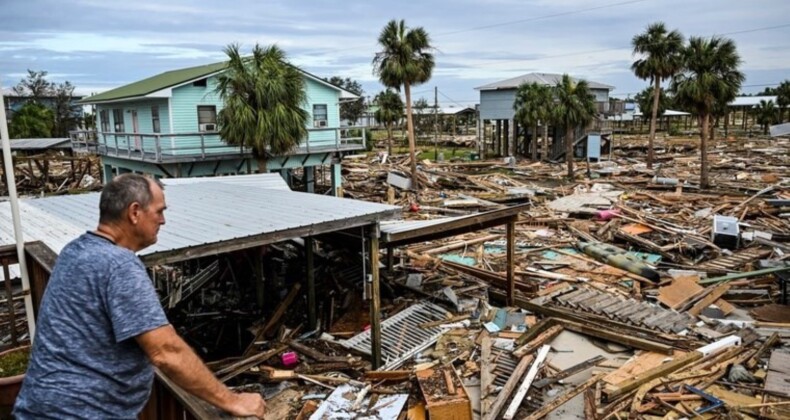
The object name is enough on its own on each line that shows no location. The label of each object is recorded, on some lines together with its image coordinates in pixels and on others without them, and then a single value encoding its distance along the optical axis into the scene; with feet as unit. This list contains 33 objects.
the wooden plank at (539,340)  31.64
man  7.29
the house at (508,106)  146.30
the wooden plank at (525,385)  25.42
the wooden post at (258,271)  37.93
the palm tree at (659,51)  119.14
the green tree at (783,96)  196.03
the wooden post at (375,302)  29.12
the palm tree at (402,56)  87.30
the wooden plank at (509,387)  25.44
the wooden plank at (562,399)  25.21
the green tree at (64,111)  184.37
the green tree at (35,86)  211.41
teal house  74.28
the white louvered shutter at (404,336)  31.86
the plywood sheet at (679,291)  40.63
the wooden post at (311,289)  35.32
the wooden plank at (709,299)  38.88
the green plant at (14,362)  14.66
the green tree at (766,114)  200.75
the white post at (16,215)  13.07
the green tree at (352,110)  229.66
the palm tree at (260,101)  65.98
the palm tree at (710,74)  88.63
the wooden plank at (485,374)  26.45
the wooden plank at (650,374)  26.58
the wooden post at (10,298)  15.66
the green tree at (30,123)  153.99
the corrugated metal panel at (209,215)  22.49
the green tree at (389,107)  154.66
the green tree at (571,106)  104.32
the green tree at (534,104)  127.13
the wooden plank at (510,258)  39.50
